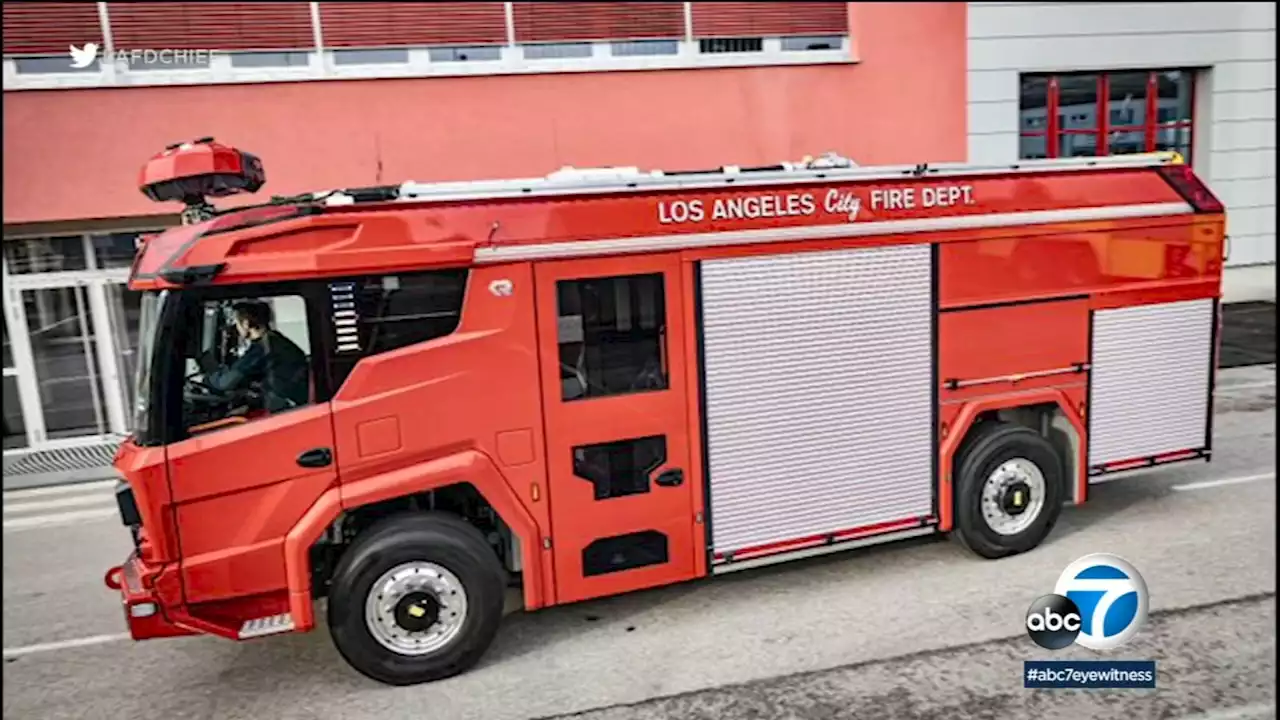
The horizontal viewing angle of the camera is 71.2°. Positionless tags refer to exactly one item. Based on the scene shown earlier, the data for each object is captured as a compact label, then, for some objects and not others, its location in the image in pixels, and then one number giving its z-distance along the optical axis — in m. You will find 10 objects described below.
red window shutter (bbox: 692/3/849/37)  12.50
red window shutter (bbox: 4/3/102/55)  10.38
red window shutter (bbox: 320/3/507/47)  11.19
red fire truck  4.74
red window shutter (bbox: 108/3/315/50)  10.61
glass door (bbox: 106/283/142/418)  11.20
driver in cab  4.82
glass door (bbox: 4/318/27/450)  11.11
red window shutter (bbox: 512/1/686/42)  11.85
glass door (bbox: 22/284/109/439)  11.09
